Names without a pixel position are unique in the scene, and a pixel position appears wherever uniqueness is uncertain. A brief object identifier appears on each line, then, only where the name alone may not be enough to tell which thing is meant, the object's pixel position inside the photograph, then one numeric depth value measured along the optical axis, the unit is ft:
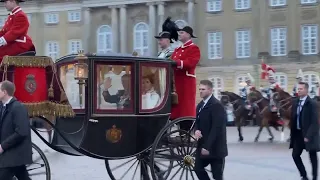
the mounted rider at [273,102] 69.56
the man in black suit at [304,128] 34.91
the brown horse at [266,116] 70.28
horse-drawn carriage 29.55
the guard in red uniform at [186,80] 34.09
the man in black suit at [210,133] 28.99
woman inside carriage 32.27
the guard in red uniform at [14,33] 28.94
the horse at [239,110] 76.75
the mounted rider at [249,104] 78.02
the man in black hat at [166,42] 35.83
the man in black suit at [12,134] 25.35
